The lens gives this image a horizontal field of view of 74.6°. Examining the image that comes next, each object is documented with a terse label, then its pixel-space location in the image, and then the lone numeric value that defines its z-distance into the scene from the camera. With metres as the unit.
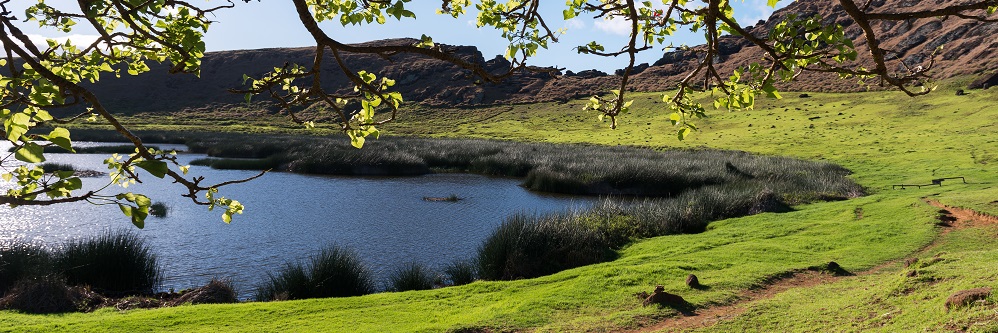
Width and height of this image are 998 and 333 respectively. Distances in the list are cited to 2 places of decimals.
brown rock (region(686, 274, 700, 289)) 8.43
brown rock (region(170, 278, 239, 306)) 10.00
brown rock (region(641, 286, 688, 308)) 7.64
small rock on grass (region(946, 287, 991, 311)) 5.48
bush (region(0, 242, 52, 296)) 9.79
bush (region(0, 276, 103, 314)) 8.50
